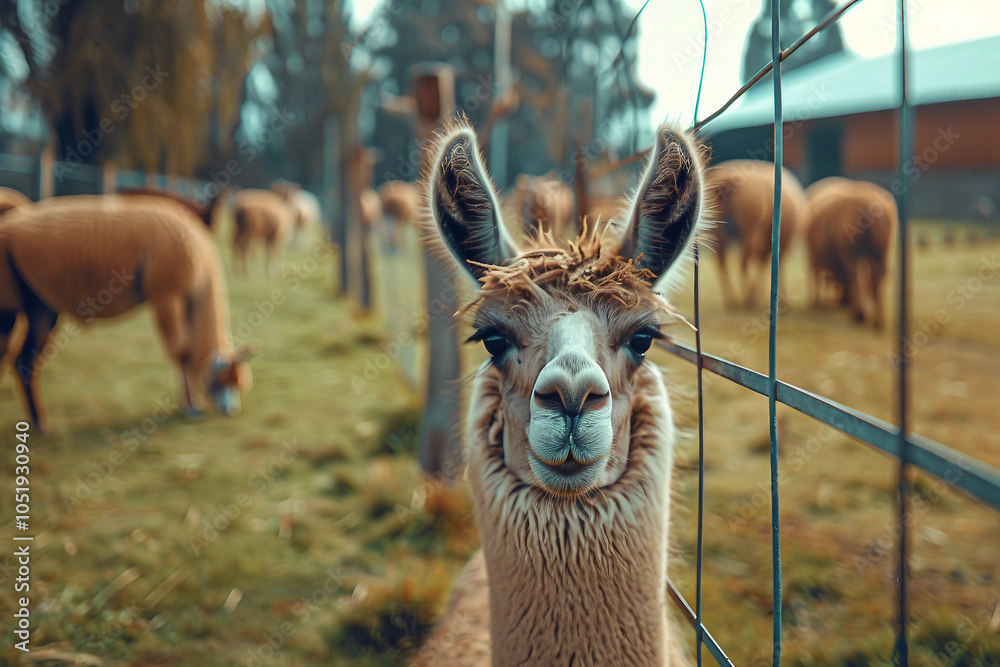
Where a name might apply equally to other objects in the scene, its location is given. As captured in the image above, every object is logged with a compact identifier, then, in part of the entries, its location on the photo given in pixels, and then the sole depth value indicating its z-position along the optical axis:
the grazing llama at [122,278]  4.73
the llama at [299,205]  19.97
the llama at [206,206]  6.36
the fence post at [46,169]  6.88
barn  7.32
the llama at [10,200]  5.12
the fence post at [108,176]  7.36
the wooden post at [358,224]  11.23
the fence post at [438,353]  4.60
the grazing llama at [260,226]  13.78
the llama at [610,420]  1.52
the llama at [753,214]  6.79
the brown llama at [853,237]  6.16
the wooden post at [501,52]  5.37
